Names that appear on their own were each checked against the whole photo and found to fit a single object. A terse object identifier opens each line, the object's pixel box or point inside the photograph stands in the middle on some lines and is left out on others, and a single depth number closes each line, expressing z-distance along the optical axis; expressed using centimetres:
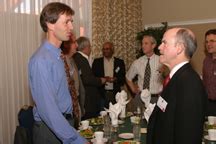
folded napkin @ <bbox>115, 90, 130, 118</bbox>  300
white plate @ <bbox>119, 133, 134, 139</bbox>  240
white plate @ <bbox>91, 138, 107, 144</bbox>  218
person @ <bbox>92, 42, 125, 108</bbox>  514
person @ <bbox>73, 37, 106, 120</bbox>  395
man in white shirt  420
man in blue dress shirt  190
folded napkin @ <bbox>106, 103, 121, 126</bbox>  272
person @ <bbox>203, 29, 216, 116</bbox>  409
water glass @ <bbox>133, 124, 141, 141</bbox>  231
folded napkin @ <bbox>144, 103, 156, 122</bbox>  267
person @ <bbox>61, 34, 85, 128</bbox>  332
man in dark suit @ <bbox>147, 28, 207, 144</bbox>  168
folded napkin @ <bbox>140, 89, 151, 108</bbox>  309
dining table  233
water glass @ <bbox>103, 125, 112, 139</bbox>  239
